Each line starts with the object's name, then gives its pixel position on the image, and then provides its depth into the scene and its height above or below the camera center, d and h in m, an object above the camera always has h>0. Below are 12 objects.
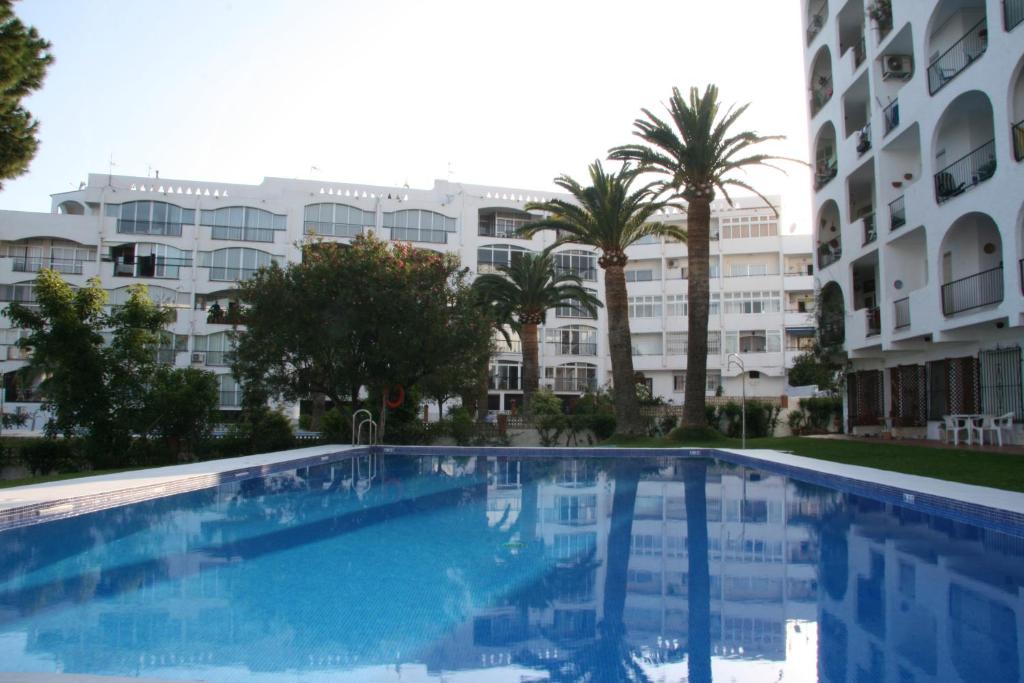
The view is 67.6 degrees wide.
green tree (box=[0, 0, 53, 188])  10.47 +4.34
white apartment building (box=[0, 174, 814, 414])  43.34 +8.61
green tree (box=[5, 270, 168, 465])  20.41 +0.84
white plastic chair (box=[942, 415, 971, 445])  18.95 -0.38
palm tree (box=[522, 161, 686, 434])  27.08 +6.30
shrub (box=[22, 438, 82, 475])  21.53 -1.85
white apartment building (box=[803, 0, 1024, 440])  16.88 +5.46
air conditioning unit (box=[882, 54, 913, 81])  23.23 +10.47
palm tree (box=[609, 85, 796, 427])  24.89 +7.93
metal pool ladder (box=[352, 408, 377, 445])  22.79 -1.04
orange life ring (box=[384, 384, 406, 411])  23.12 -0.05
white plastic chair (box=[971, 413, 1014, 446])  18.00 -0.31
